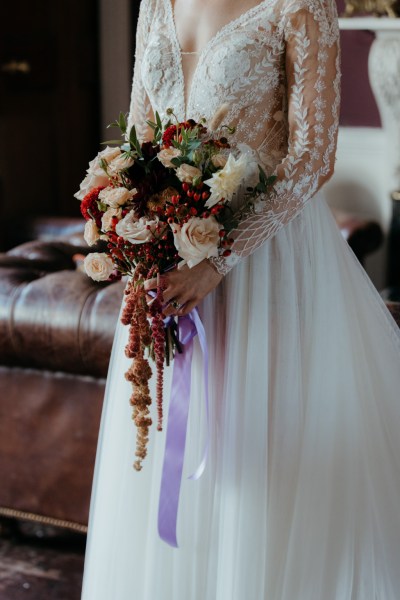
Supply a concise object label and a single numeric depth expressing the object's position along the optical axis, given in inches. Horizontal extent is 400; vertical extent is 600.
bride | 69.5
